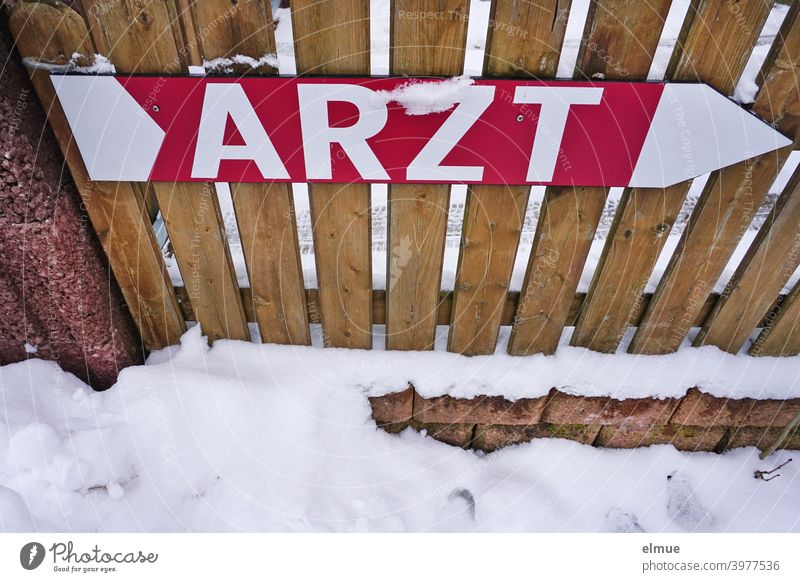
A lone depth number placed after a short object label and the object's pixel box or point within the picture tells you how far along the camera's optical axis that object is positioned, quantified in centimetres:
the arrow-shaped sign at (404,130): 162
